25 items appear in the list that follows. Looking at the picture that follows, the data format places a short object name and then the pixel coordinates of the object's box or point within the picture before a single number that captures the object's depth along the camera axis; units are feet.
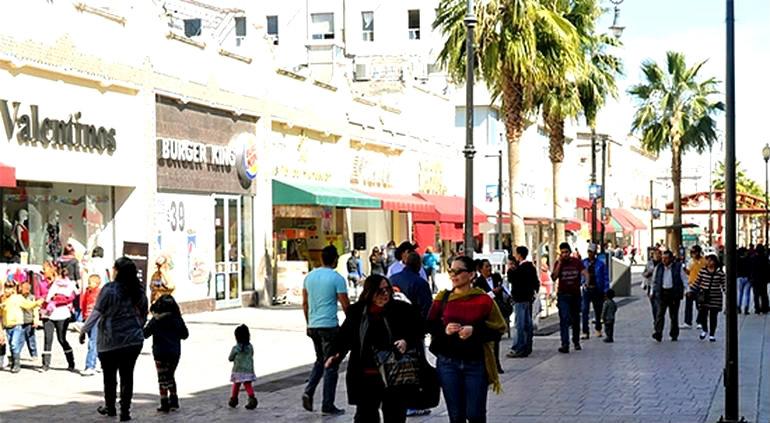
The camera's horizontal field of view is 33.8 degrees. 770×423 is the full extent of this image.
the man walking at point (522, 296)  66.33
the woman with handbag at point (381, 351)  31.40
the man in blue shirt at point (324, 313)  44.75
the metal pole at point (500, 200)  124.57
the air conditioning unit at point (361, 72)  180.22
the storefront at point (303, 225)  116.67
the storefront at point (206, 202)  97.30
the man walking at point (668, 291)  75.15
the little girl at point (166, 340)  45.16
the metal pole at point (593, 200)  129.29
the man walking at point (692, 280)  79.87
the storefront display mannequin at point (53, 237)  84.64
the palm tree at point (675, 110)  198.18
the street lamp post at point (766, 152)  220.23
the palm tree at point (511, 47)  101.86
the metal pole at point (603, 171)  133.29
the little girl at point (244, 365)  46.26
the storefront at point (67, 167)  78.43
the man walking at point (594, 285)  77.00
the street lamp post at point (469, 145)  73.51
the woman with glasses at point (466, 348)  32.73
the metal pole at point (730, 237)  40.34
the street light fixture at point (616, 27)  114.21
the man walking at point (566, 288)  68.90
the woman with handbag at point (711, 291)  75.36
